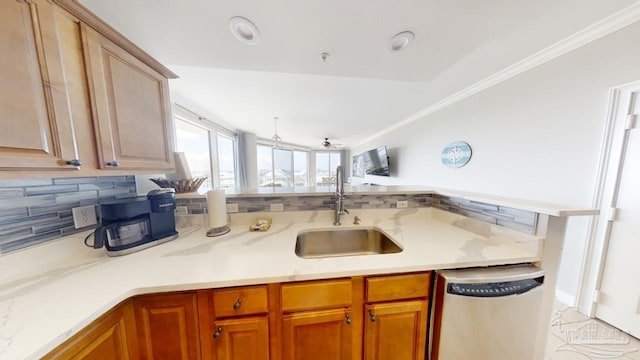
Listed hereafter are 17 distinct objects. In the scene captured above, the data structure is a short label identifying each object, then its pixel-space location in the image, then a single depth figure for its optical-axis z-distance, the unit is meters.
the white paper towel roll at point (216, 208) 1.17
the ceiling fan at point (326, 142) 5.65
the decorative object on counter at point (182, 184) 1.26
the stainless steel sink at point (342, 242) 1.32
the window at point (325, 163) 8.10
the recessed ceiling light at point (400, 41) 1.20
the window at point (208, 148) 2.82
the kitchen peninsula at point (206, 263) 0.56
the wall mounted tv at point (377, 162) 4.44
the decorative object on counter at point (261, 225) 1.25
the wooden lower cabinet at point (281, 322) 0.74
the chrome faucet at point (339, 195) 1.36
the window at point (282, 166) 6.17
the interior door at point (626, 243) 1.33
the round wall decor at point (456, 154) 2.55
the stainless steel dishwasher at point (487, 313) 0.85
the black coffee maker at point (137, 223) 0.88
